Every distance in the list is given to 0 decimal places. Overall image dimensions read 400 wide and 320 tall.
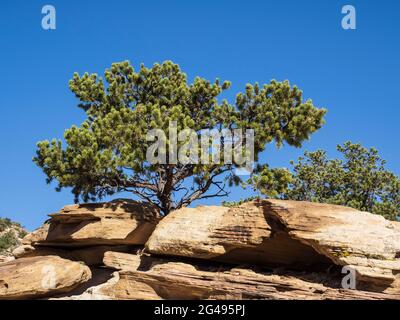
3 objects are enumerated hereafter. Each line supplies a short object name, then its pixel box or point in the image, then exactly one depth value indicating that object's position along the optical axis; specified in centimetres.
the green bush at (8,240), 4062
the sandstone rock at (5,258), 2642
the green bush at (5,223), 4926
